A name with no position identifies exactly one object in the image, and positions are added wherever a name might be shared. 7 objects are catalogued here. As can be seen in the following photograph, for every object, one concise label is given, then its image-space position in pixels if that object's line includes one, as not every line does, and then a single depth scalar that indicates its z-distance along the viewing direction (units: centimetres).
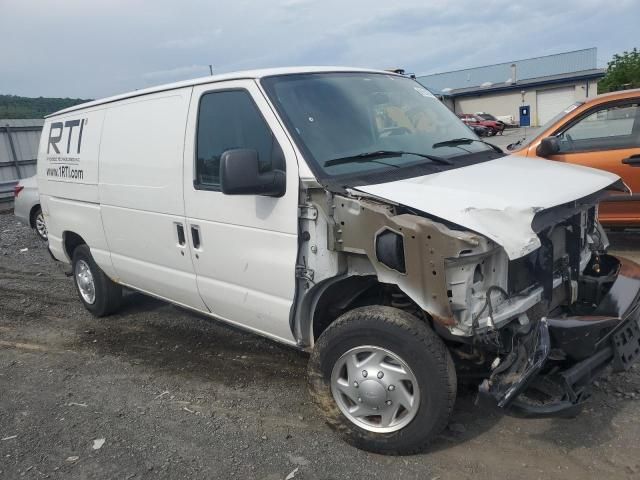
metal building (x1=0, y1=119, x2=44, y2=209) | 1664
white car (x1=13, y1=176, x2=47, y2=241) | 1027
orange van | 589
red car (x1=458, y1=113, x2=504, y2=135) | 3838
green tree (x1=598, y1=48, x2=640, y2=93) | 3066
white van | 271
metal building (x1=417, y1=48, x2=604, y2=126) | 4512
